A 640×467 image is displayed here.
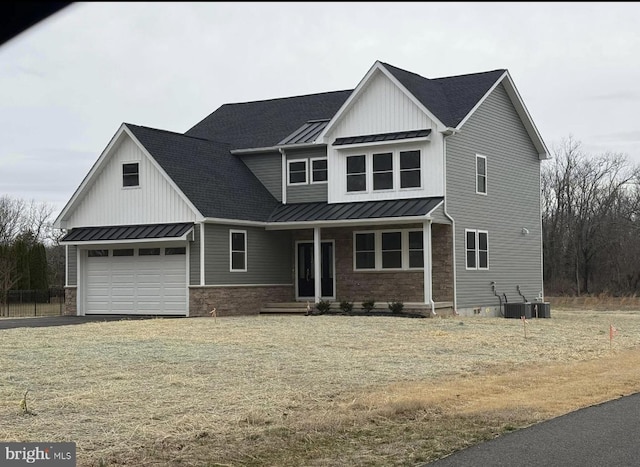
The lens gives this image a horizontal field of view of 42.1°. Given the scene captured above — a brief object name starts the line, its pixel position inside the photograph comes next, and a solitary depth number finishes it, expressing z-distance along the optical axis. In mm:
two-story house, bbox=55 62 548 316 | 26688
